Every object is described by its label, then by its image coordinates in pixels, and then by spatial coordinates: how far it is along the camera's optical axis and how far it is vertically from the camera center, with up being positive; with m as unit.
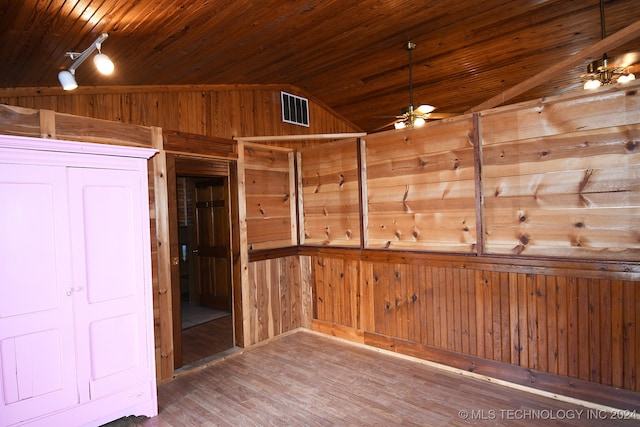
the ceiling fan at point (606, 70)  3.46 +1.30
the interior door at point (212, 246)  5.50 -0.58
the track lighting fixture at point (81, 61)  2.52 +1.10
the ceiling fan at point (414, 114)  4.36 +1.13
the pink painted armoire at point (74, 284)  2.10 -0.46
